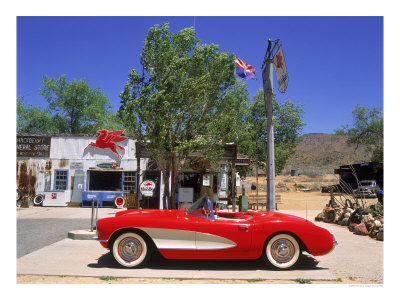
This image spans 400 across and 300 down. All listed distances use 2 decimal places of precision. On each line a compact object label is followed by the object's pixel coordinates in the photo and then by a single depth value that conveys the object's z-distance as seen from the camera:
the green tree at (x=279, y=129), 27.03
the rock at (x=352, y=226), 10.02
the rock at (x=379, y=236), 8.47
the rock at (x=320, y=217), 12.63
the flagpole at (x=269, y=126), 7.46
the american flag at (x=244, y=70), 14.50
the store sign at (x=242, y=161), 16.53
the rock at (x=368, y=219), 9.63
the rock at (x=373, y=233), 8.87
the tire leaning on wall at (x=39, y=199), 17.41
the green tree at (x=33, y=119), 32.59
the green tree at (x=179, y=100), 9.34
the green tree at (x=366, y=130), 35.94
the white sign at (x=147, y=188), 10.99
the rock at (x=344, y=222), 11.10
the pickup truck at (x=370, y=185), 30.23
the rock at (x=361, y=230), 9.34
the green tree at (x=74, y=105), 32.81
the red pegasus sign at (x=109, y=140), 17.55
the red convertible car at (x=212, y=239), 5.52
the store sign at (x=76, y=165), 17.59
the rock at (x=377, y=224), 9.05
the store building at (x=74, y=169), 17.42
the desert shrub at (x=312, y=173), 63.46
